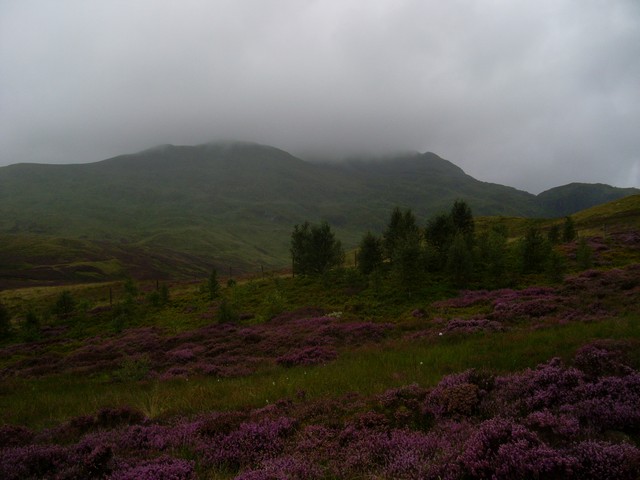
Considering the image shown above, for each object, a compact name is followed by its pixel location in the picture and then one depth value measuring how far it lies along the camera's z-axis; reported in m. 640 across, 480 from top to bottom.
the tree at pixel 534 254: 43.56
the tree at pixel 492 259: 41.62
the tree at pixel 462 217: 56.19
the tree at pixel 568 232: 64.81
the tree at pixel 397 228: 55.59
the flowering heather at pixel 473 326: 17.02
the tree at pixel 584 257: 42.00
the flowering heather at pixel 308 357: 16.91
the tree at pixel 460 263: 41.17
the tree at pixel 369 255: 52.38
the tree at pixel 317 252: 61.22
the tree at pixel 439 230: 51.41
